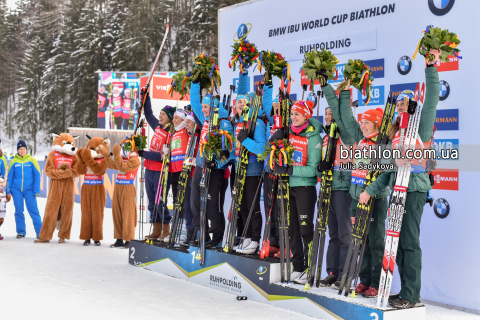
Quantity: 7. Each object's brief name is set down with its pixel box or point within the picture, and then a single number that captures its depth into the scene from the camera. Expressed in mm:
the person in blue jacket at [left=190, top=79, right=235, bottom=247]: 4973
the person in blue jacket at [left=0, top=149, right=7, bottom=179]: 7949
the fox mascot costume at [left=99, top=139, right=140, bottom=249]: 6888
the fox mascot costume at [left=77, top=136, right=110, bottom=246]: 7008
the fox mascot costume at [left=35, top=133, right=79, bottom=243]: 7254
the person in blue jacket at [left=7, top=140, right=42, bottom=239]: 7738
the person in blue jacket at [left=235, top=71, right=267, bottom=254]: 4570
